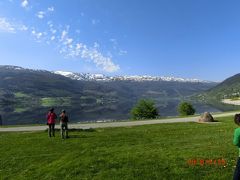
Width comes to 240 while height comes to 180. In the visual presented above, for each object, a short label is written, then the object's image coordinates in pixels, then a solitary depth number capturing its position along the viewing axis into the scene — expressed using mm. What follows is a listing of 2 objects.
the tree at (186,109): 43775
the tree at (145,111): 41559
